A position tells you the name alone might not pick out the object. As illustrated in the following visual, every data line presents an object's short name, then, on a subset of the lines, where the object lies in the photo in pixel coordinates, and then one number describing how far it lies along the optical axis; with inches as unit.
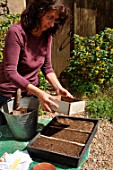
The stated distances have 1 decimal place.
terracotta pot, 57.2
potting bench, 61.6
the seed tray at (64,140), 60.6
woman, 67.3
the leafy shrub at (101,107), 127.9
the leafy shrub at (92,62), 145.9
